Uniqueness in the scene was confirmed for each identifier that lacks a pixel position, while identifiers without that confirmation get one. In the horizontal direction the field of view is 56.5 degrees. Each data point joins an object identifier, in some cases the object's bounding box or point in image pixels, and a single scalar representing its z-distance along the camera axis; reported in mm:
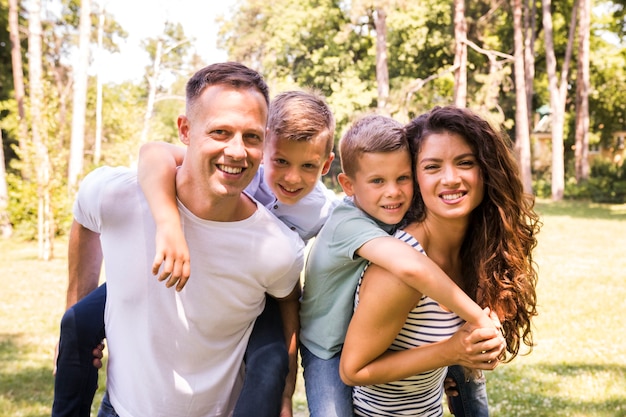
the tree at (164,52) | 23484
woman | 2193
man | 2398
